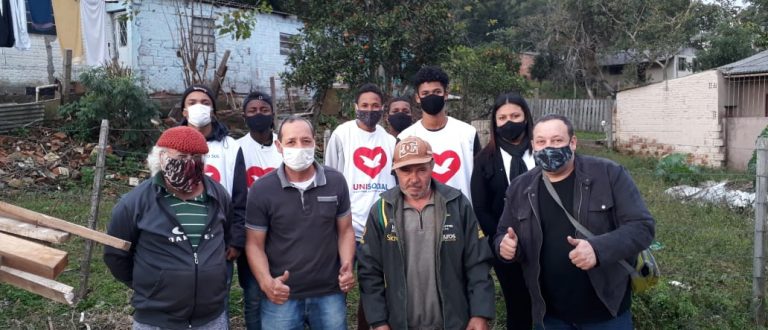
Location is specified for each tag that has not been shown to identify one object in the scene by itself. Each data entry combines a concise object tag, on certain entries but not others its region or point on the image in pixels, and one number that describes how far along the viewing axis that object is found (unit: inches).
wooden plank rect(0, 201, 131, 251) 113.7
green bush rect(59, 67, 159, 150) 459.5
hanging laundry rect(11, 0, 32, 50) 495.2
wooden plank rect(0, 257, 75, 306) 110.8
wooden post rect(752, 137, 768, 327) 198.8
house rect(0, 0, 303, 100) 637.3
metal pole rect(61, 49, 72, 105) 504.1
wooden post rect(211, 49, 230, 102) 564.7
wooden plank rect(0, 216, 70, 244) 112.7
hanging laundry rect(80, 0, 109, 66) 527.5
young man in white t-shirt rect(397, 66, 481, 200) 162.4
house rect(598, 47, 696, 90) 1163.3
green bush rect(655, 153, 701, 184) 451.6
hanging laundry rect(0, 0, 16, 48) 490.9
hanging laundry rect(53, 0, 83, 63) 514.9
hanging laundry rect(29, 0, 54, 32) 529.0
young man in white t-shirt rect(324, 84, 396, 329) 167.3
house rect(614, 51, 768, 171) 589.9
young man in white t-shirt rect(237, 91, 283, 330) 164.7
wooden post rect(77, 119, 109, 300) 212.8
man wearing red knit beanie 121.0
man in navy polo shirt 136.7
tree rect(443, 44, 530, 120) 596.4
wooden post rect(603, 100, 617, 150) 733.9
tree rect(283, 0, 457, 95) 504.7
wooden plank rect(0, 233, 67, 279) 105.9
